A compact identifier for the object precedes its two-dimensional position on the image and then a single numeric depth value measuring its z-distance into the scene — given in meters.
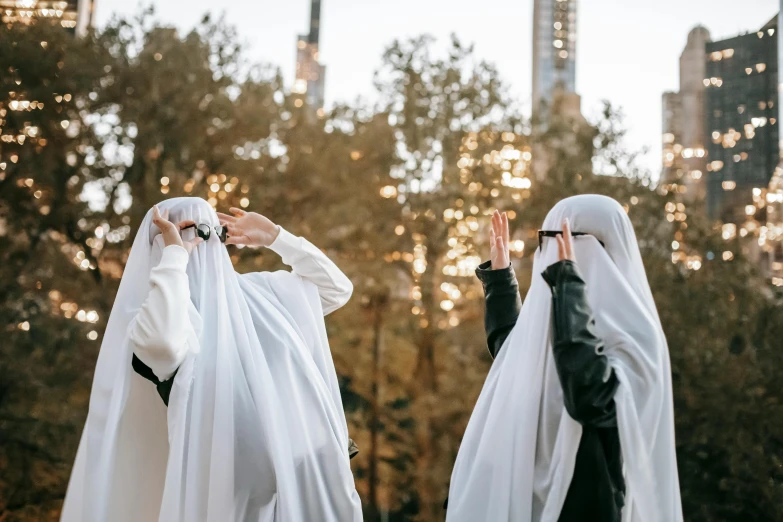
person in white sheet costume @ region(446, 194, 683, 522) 2.53
